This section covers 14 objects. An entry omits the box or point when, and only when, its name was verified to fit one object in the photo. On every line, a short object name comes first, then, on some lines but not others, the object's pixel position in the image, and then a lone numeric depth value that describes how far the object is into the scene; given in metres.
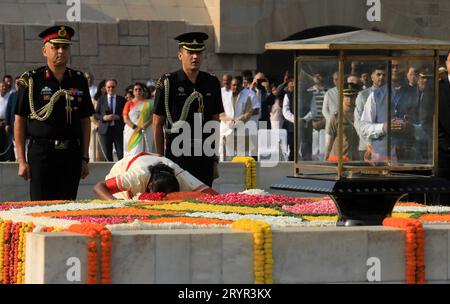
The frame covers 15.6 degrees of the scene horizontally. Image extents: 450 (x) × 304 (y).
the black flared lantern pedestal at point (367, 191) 11.43
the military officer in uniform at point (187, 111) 15.55
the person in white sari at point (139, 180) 14.55
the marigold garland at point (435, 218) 11.91
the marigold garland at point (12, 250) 11.09
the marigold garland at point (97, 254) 9.38
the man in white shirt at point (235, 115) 24.06
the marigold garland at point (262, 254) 9.76
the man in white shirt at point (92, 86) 26.17
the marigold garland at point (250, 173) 17.27
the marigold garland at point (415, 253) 10.11
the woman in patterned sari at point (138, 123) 23.30
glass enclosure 11.66
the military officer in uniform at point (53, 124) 14.62
